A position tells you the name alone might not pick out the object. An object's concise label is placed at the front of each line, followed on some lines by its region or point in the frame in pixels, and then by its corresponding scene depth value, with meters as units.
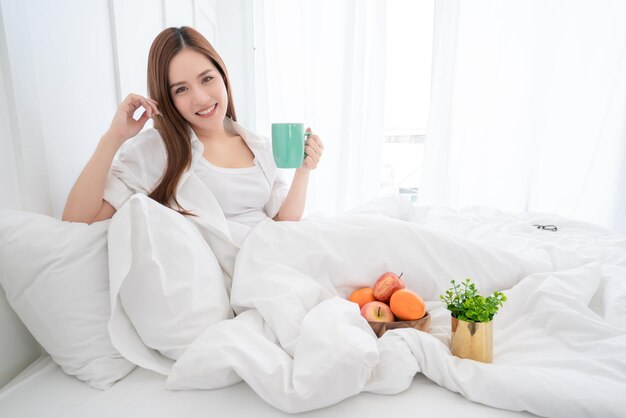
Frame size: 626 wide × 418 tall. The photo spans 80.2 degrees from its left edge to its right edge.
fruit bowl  0.81
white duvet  0.62
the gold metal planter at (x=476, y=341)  0.72
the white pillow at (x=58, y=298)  0.71
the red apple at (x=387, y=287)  0.90
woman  0.96
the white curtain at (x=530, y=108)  2.59
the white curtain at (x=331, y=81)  2.78
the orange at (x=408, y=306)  0.82
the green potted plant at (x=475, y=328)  0.72
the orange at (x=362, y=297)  0.92
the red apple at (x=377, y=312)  0.83
